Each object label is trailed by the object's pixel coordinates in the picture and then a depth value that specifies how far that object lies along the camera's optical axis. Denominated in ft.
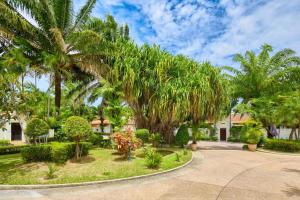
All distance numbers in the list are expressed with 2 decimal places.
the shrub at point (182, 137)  65.46
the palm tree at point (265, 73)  78.79
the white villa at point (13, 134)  98.49
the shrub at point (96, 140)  58.59
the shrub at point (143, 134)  62.75
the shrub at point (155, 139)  62.49
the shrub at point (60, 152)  36.37
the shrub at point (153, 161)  34.71
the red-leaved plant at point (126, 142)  40.16
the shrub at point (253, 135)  65.87
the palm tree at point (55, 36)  49.98
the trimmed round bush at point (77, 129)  37.09
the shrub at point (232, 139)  113.82
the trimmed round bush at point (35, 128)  41.78
